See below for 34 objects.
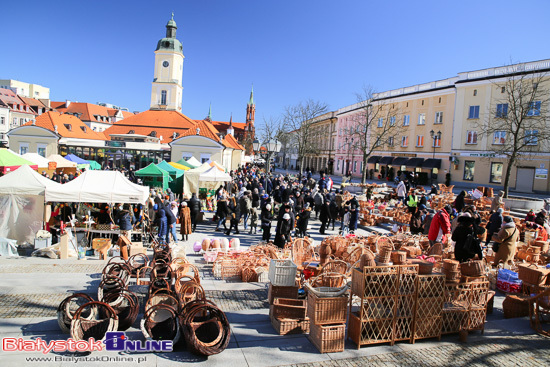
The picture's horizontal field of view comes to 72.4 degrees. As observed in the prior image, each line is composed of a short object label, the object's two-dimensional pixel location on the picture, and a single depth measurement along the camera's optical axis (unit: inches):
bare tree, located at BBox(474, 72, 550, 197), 1157.1
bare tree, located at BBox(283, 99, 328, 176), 1632.8
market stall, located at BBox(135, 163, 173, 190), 813.6
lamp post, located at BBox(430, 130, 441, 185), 1463.6
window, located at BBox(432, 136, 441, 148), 1528.1
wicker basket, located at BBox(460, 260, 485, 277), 257.3
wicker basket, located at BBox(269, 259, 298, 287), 263.7
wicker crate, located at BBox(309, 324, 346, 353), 216.5
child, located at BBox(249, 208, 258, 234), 599.5
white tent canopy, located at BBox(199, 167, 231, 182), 834.8
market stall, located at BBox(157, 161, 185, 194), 886.4
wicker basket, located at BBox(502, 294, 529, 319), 282.7
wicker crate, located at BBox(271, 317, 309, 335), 238.1
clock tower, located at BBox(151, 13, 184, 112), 2672.2
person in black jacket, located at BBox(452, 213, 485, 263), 309.4
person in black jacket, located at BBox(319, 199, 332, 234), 598.5
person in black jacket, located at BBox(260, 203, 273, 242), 517.7
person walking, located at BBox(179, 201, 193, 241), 524.7
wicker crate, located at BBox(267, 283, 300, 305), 265.6
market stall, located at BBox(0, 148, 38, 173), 658.2
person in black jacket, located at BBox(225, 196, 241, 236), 580.4
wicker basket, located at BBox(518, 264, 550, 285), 285.4
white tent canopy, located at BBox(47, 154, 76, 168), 924.7
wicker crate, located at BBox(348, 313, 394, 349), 226.8
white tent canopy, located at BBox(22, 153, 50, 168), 821.2
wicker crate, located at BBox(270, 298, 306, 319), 247.4
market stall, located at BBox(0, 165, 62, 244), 451.5
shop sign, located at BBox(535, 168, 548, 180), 1160.8
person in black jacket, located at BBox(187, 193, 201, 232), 599.1
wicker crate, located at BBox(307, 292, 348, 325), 220.2
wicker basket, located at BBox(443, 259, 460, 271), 253.0
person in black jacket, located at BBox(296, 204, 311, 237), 537.8
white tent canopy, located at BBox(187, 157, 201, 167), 1096.6
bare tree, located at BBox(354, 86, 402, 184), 1734.7
